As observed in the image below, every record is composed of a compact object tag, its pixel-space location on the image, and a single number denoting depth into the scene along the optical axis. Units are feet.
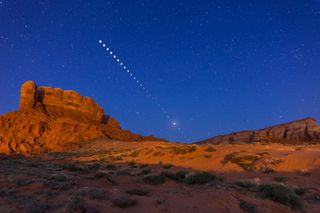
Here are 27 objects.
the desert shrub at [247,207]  24.40
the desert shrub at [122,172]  50.26
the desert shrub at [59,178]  36.84
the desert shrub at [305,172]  51.14
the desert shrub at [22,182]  33.50
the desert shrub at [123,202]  23.59
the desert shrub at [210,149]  88.86
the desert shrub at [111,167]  69.97
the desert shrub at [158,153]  104.09
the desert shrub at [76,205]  20.69
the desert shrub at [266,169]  56.44
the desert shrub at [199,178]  38.19
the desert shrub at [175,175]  42.28
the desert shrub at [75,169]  55.42
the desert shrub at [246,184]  36.45
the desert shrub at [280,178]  45.53
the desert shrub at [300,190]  36.14
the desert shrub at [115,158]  108.47
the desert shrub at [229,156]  71.43
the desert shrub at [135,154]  115.53
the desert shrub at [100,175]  41.93
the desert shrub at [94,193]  25.50
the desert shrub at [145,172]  52.82
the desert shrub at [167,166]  70.44
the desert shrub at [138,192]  29.63
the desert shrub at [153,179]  39.58
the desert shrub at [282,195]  27.84
